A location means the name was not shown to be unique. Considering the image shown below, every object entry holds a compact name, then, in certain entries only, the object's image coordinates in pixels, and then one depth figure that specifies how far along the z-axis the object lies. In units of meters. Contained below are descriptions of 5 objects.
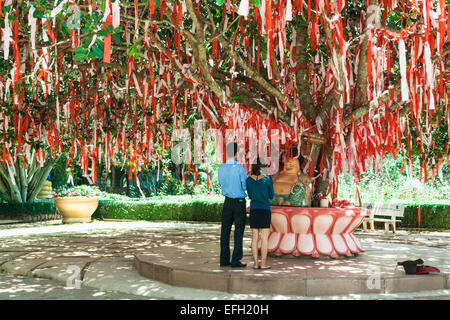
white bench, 13.53
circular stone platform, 5.17
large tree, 5.56
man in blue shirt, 5.88
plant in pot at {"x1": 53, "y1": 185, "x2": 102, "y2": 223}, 17.23
